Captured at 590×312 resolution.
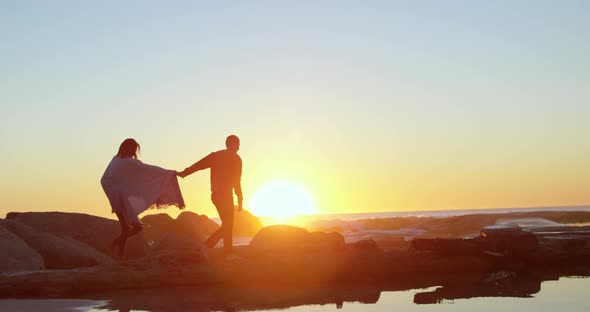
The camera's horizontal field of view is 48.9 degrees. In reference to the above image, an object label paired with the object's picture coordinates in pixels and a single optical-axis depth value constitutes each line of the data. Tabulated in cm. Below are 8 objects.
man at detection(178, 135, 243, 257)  1462
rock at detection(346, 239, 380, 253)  1488
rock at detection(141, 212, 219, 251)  2278
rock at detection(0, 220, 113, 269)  1786
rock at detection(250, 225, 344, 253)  1475
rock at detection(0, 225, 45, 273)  1482
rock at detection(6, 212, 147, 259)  2219
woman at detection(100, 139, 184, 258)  1527
